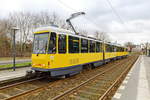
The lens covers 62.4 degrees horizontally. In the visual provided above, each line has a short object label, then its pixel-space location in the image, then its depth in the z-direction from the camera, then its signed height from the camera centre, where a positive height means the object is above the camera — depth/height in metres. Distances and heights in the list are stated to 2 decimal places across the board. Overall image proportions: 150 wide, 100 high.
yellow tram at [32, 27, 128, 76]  6.72 -0.10
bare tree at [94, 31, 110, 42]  60.33 +7.54
